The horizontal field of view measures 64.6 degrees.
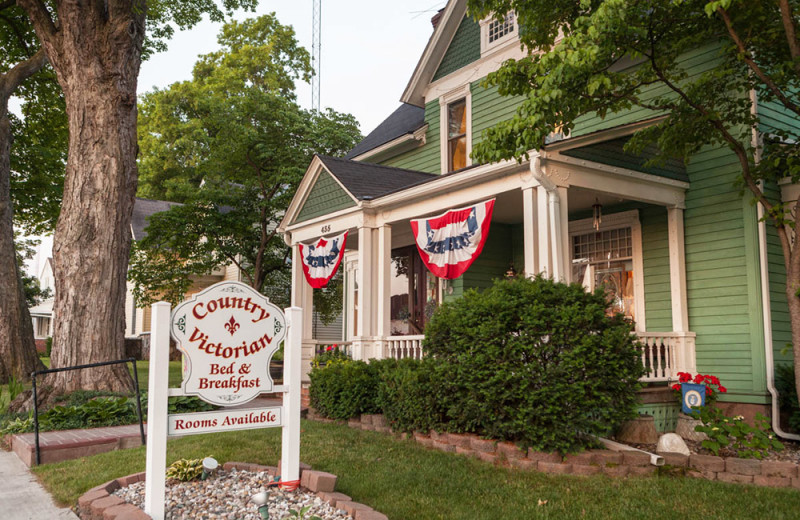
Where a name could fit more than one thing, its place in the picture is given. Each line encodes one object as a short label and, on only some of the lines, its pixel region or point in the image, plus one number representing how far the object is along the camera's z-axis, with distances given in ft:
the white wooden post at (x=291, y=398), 15.58
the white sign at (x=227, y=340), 14.20
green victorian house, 27.61
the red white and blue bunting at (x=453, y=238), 28.89
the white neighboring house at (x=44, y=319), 161.85
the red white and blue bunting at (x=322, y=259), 36.29
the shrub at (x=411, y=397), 23.45
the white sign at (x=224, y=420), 13.98
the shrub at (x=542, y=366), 19.63
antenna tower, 110.52
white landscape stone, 21.97
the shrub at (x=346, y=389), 28.89
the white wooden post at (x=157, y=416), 13.52
